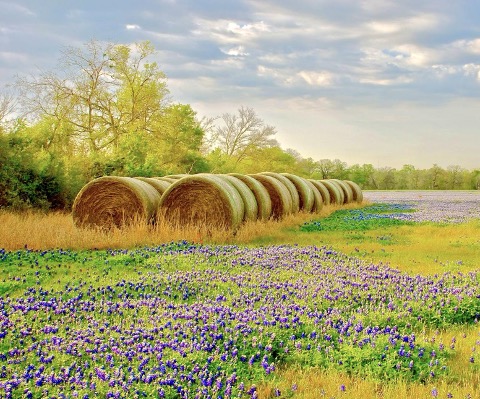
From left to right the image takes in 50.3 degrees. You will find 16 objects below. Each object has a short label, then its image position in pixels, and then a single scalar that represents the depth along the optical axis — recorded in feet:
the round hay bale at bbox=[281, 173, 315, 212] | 74.08
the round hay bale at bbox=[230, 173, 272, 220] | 54.90
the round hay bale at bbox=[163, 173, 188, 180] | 66.33
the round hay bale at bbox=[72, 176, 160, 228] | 47.57
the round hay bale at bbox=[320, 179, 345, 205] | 103.09
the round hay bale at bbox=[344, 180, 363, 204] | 123.65
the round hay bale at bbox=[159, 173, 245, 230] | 44.86
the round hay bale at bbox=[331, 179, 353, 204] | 115.34
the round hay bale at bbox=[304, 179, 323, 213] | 78.28
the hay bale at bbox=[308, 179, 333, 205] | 94.06
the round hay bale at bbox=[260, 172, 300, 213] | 69.67
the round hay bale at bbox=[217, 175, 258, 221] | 49.83
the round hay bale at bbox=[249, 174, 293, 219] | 62.23
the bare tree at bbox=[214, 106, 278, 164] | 213.91
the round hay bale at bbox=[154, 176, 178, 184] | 60.11
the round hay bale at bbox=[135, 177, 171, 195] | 53.52
